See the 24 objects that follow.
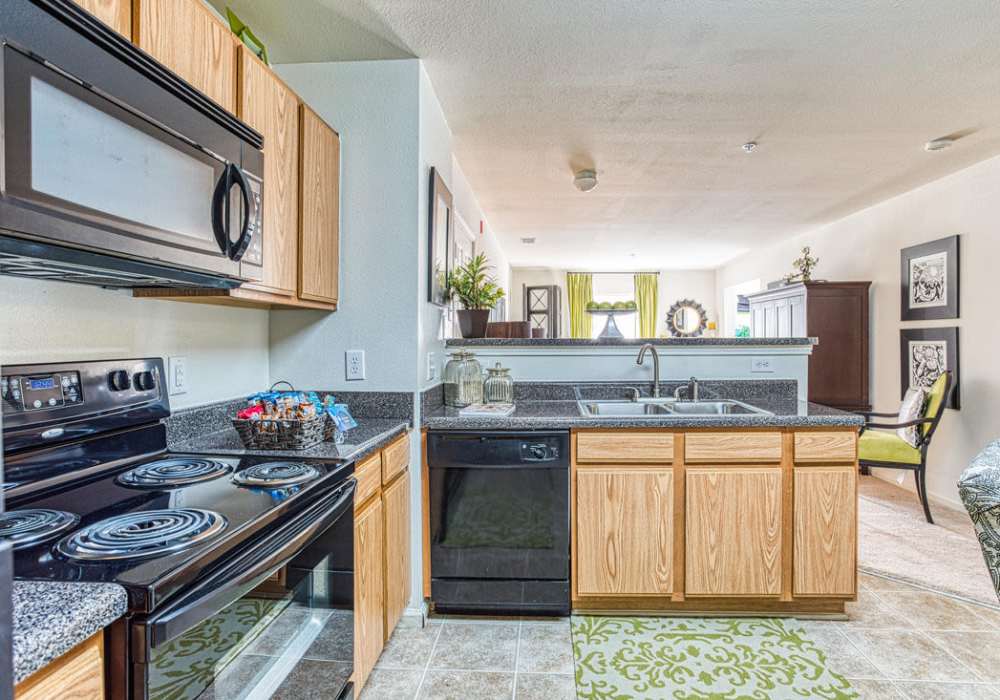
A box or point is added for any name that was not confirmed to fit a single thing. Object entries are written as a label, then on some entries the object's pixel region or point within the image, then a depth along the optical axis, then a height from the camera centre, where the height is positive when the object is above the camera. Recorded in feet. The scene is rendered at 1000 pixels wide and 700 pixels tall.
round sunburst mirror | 29.67 +1.55
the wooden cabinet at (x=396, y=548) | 6.50 -2.46
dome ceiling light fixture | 12.68 +3.83
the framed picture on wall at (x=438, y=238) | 8.09 +1.69
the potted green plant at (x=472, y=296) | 9.50 +0.88
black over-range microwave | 2.68 +1.08
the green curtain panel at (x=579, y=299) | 30.07 +2.59
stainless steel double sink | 8.92 -0.98
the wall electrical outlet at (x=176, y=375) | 5.62 -0.29
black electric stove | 2.75 -1.08
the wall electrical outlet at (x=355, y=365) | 7.53 -0.25
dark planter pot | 9.55 +0.44
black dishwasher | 7.36 -2.33
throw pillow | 12.12 -1.40
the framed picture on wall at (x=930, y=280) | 12.58 +1.61
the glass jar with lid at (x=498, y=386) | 9.02 -0.64
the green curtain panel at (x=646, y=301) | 29.86 +2.47
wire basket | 5.51 -0.85
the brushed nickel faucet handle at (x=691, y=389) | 9.29 -0.71
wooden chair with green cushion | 11.64 -2.10
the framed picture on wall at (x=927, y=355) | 12.53 -0.19
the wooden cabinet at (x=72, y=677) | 2.15 -1.36
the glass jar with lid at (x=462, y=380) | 8.82 -0.53
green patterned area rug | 6.07 -3.72
